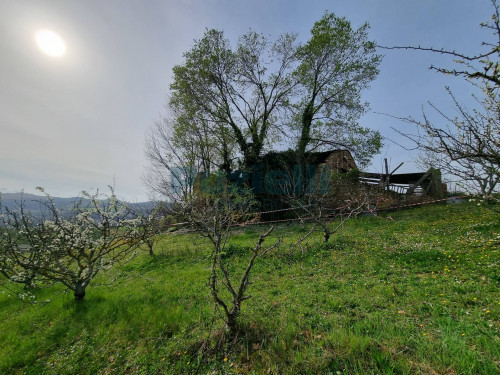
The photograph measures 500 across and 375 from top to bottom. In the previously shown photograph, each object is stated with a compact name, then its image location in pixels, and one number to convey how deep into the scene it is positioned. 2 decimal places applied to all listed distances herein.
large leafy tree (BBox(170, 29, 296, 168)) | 17.61
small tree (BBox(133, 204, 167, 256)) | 8.51
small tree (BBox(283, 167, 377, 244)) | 13.62
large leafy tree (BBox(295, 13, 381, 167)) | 15.59
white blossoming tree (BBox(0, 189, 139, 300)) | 5.62
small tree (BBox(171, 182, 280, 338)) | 3.01
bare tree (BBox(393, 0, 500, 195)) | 1.39
